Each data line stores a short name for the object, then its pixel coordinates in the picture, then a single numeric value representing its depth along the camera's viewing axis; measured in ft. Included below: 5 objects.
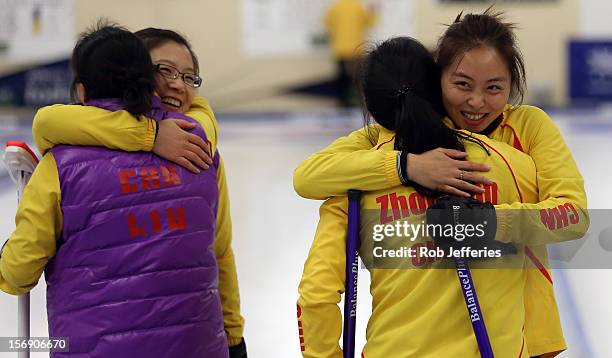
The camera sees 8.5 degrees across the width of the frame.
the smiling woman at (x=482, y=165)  27.69
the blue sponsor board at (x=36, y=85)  135.92
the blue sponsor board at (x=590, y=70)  130.40
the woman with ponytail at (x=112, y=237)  28.56
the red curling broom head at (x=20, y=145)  28.92
